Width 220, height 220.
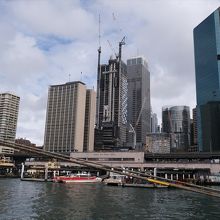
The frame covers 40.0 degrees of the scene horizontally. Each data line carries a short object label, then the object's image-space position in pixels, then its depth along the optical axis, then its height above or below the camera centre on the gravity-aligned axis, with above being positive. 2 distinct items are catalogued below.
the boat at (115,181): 110.78 -3.35
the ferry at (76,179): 124.11 -3.22
